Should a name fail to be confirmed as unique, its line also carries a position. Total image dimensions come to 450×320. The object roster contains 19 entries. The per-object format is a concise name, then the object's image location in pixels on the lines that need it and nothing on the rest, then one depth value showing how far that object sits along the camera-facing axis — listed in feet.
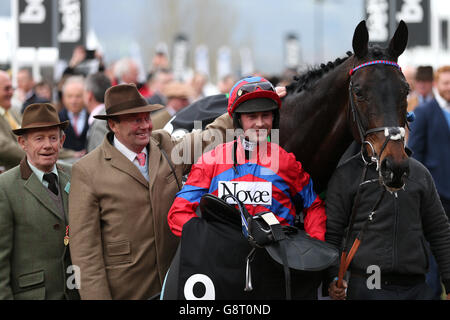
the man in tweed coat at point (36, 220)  25.55
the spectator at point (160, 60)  104.73
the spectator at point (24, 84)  78.64
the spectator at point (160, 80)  76.47
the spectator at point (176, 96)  57.26
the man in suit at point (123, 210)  25.12
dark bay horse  22.43
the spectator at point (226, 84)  75.20
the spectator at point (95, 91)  45.21
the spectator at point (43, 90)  72.64
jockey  23.41
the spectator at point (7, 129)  37.58
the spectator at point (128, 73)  66.54
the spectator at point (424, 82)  56.65
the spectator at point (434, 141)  44.77
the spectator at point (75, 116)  49.80
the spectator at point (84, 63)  64.80
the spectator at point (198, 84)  83.39
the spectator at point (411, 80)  55.97
